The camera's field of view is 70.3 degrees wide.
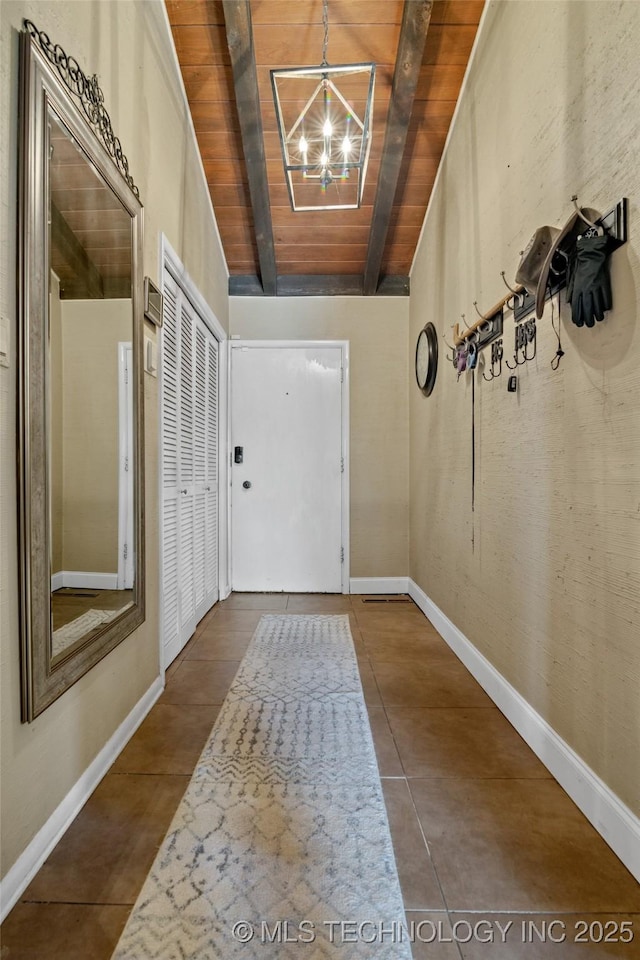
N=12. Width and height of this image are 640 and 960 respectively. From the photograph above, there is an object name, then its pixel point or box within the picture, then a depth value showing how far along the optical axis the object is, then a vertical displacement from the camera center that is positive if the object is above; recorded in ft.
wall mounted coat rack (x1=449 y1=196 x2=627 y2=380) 3.91 +2.05
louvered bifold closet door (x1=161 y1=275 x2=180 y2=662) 7.36 +0.05
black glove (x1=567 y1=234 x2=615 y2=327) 3.99 +1.70
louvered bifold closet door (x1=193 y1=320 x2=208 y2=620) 9.52 +0.16
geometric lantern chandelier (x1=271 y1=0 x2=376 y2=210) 6.55 +5.45
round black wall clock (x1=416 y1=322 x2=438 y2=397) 9.71 +2.49
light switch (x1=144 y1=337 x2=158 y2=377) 6.19 +1.56
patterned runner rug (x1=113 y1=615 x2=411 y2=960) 3.12 -3.22
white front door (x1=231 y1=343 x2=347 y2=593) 12.01 +0.03
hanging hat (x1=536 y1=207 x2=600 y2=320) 4.27 +2.25
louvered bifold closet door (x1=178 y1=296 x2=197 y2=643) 8.43 -0.20
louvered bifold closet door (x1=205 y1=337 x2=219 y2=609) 10.64 -0.27
